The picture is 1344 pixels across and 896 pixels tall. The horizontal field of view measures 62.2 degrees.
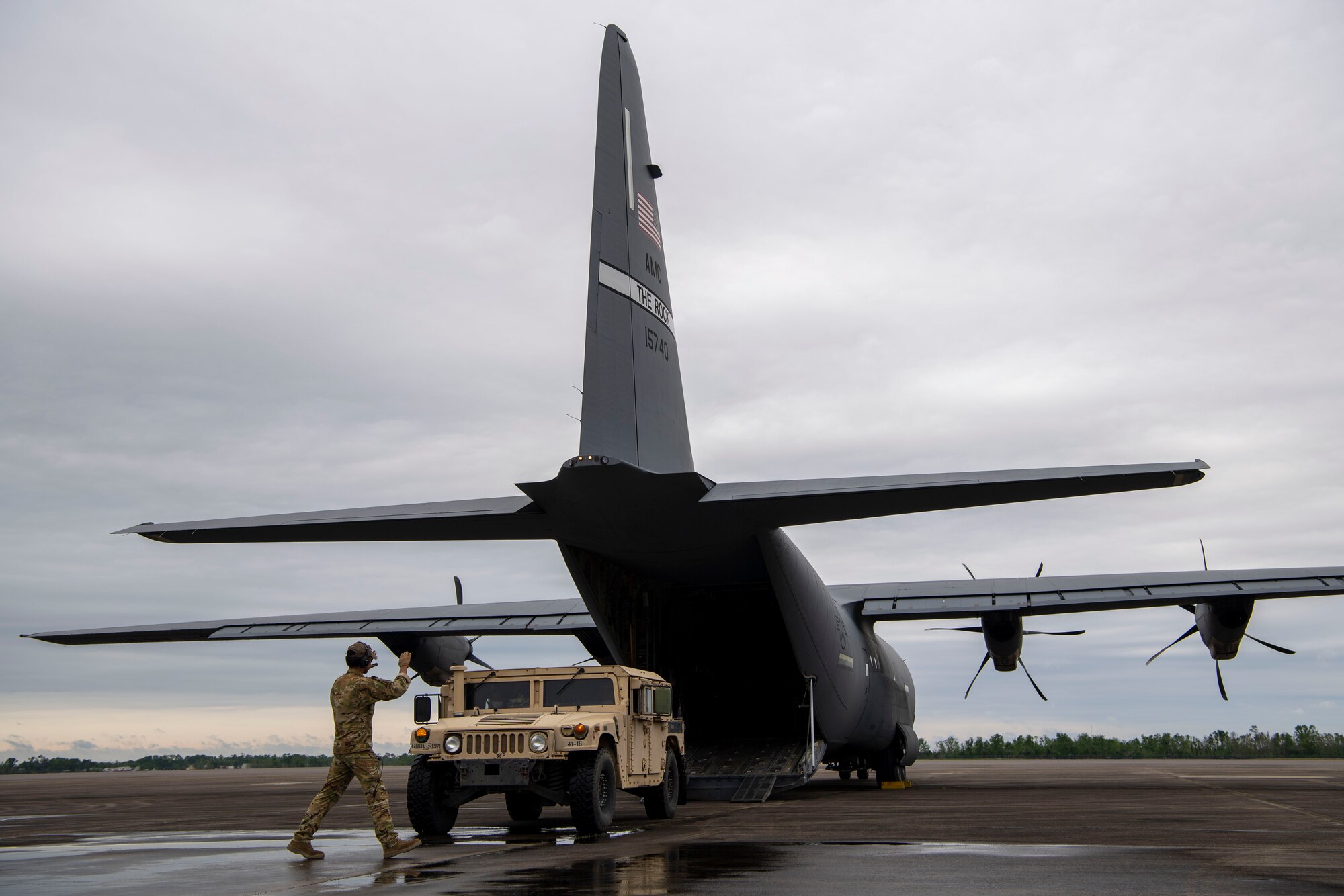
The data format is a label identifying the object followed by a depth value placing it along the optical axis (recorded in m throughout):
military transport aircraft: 10.86
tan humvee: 9.91
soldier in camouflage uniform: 8.55
